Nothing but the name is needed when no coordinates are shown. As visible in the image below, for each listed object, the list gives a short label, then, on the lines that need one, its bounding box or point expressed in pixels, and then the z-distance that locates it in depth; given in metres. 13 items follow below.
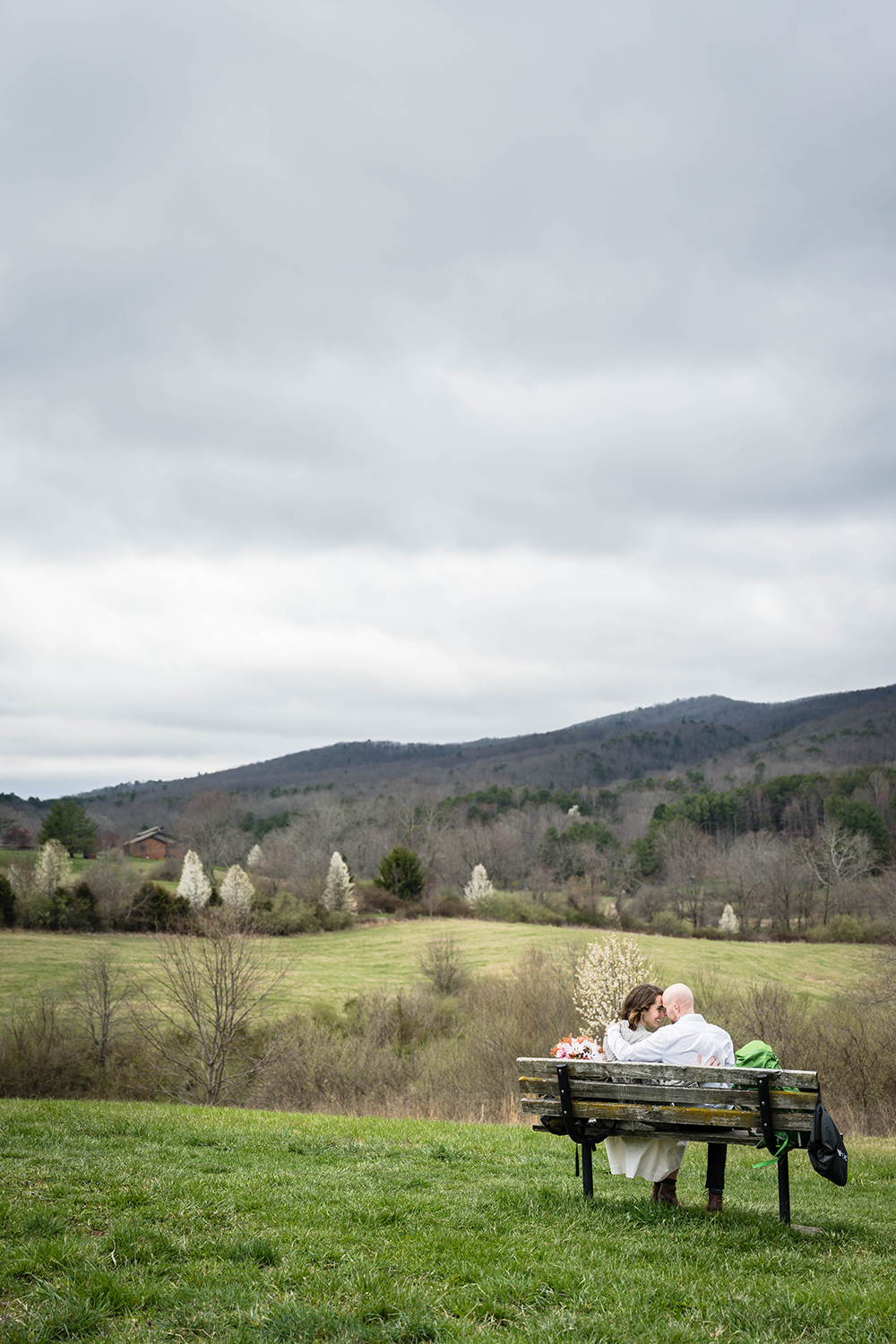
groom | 6.28
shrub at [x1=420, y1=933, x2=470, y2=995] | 44.62
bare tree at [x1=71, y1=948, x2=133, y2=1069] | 29.44
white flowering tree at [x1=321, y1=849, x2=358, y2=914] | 71.62
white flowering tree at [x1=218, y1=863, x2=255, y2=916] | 63.91
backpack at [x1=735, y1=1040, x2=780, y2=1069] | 6.35
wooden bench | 5.83
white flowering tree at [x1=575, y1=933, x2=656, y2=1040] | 29.80
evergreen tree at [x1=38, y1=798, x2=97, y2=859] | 75.31
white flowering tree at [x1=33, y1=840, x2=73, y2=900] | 56.72
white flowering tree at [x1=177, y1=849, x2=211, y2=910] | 64.56
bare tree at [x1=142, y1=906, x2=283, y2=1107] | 21.92
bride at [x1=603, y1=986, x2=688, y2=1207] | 6.36
